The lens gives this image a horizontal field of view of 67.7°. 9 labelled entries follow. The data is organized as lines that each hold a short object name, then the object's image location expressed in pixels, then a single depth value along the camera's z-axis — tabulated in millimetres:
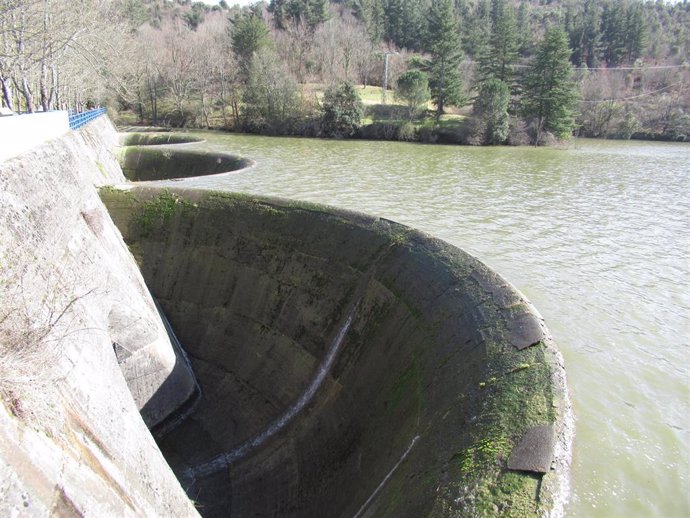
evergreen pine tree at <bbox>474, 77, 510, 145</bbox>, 40219
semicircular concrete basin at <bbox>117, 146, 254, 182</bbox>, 25375
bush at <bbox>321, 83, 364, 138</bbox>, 44000
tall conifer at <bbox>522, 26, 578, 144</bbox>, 40688
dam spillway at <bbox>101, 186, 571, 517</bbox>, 5465
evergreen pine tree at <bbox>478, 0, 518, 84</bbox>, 47375
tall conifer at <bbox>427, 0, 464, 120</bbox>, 47094
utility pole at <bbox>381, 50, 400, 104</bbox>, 52112
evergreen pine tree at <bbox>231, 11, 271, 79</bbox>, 54375
